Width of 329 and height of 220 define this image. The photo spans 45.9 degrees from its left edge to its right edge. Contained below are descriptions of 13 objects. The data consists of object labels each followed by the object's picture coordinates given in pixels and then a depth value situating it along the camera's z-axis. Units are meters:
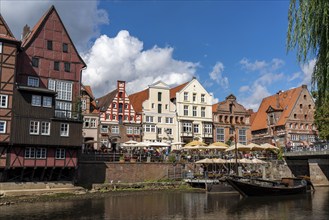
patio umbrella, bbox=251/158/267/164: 47.10
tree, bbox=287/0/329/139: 14.33
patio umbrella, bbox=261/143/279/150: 48.97
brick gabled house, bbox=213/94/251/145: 65.38
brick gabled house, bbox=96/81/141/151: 54.03
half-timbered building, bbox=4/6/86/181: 36.38
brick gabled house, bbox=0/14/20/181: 35.19
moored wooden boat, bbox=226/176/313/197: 37.03
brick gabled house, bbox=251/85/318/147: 67.75
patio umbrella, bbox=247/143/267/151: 48.12
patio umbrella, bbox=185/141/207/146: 48.88
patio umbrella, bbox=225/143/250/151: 47.03
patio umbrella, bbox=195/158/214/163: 44.81
